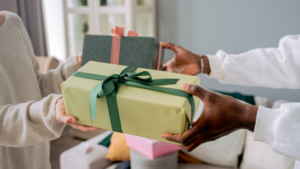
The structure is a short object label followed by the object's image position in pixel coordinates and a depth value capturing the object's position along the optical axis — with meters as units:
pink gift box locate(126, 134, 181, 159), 1.34
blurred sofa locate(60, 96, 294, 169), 1.31
